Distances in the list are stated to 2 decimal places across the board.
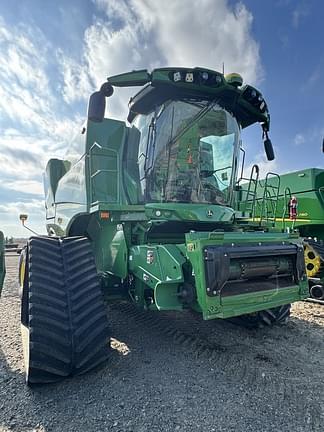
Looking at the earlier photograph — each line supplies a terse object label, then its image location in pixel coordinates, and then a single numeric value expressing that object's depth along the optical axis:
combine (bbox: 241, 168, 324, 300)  6.14
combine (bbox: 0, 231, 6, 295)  4.04
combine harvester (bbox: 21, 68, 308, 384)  2.88
